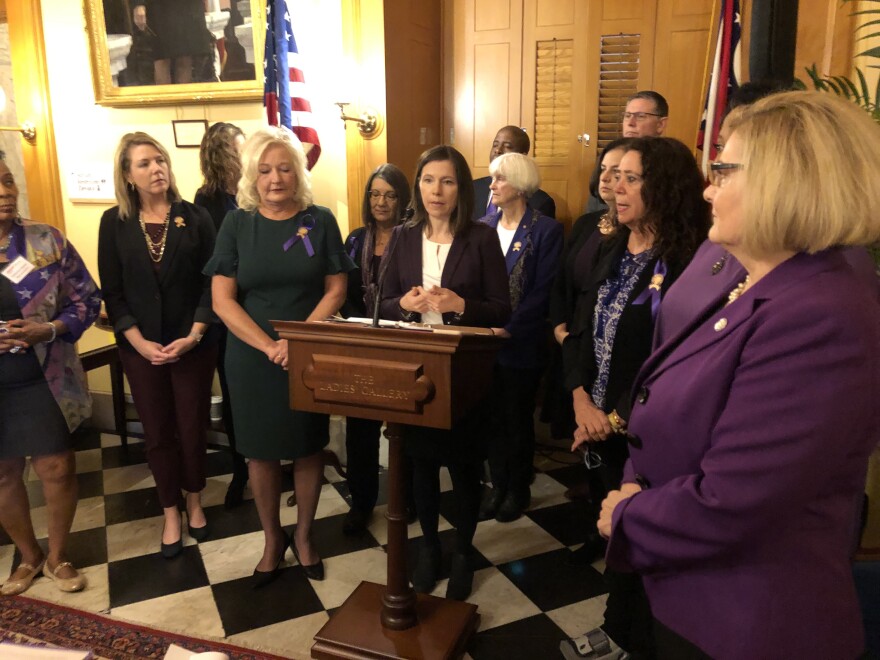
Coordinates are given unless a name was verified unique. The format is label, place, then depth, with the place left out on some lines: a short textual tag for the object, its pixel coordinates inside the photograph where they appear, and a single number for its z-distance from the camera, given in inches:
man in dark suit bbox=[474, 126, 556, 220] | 136.3
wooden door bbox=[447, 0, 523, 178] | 164.6
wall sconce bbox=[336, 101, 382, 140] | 144.9
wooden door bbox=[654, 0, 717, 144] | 150.1
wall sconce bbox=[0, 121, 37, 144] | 171.9
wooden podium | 66.3
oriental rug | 85.2
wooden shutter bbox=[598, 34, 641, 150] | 156.0
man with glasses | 118.7
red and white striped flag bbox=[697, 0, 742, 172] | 123.8
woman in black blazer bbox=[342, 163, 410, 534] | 111.7
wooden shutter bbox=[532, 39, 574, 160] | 162.1
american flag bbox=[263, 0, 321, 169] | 134.7
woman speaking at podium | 87.6
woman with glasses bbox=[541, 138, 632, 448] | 97.5
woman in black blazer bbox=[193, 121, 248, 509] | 123.7
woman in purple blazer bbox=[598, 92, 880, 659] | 37.6
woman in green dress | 92.2
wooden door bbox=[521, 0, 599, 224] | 159.8
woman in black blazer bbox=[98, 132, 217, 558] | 104.4
